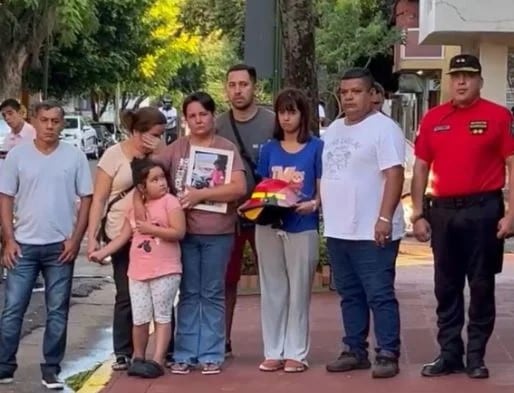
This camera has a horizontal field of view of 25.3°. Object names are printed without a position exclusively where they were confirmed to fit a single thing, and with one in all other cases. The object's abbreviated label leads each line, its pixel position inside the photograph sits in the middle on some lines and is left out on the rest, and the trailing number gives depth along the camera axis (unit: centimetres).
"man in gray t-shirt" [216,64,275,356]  762
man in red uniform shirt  691
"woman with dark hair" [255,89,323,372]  734
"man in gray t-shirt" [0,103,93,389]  735
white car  4059
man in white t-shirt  706
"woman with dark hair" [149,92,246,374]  739
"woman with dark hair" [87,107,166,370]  749
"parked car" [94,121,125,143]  4947
